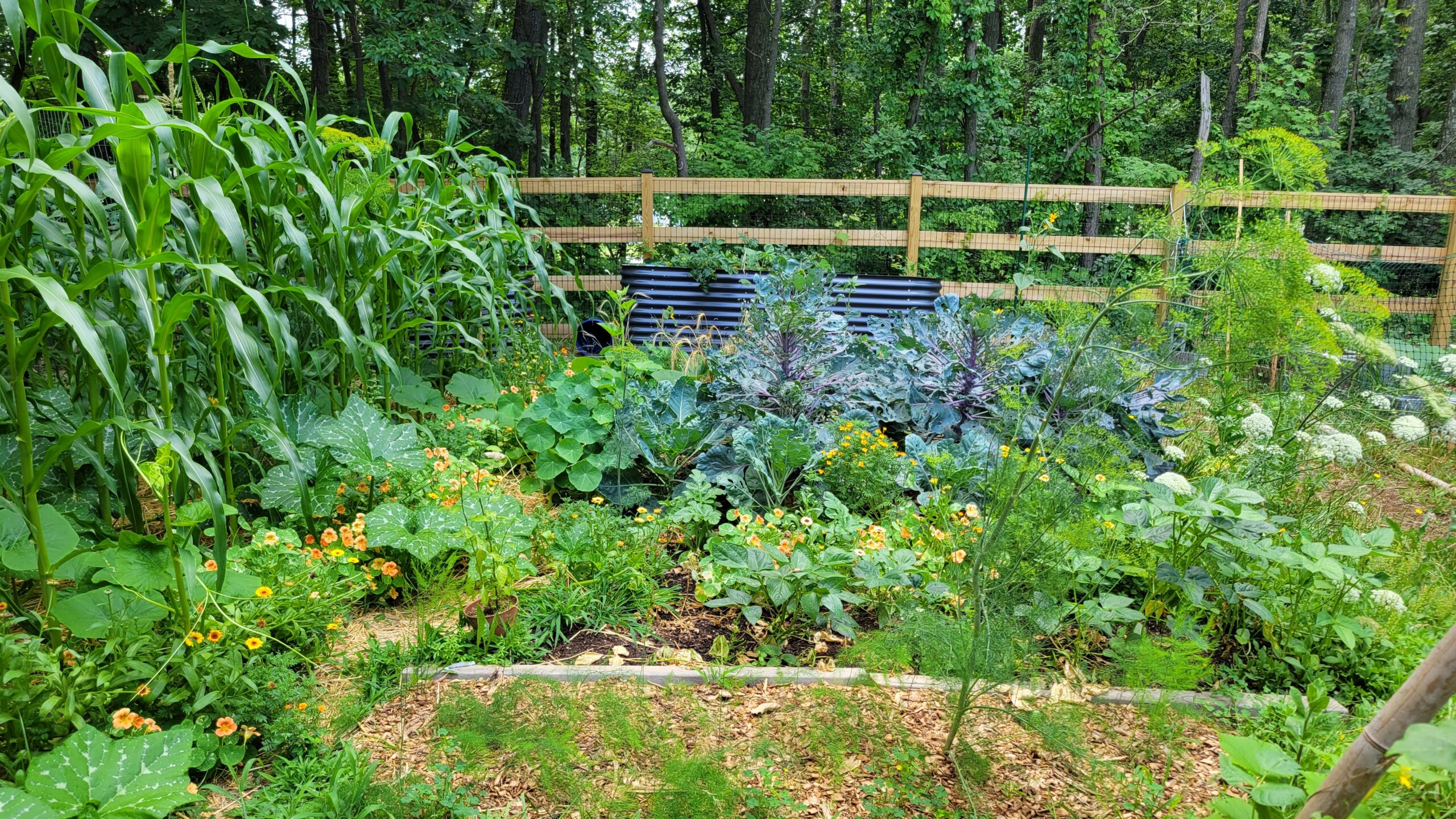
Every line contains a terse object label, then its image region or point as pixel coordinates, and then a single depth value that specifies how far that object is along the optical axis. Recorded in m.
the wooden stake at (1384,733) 0.94
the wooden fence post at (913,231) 7.15
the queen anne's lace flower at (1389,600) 2.04
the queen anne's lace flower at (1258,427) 2.52
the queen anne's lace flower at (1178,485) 2.20
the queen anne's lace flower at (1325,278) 2.78
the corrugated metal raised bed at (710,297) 6.44
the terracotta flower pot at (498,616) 2.07
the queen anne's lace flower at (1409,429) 2.97
